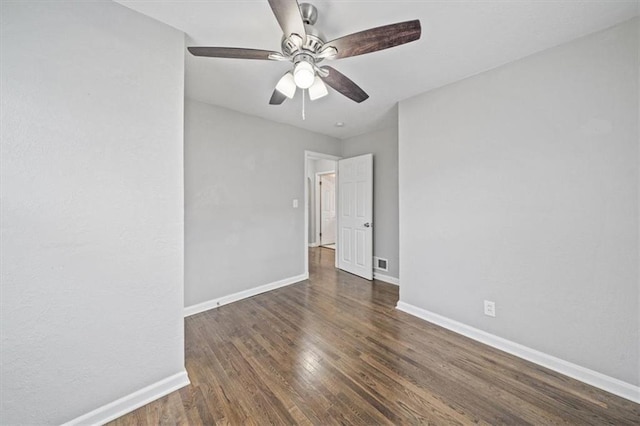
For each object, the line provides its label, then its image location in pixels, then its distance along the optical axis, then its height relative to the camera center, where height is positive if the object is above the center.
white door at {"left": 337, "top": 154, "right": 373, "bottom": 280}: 3.84 -0.04
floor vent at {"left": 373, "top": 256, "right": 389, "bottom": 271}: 3.80 -0.83
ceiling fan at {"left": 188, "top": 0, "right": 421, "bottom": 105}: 1.18 +0.96
